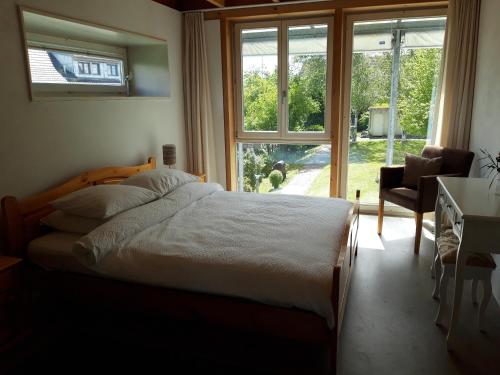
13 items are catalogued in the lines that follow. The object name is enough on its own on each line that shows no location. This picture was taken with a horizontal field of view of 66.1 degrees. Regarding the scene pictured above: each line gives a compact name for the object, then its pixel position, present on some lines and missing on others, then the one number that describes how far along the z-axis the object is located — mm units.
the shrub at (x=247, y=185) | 4973
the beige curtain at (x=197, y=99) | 4383
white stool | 2160
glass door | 4082
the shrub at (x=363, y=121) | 4391
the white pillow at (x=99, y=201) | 2447
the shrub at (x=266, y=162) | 4820
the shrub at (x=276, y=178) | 4809
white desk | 1904
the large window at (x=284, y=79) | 4340
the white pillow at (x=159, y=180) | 3035
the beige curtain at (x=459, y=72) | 3637
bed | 1881
